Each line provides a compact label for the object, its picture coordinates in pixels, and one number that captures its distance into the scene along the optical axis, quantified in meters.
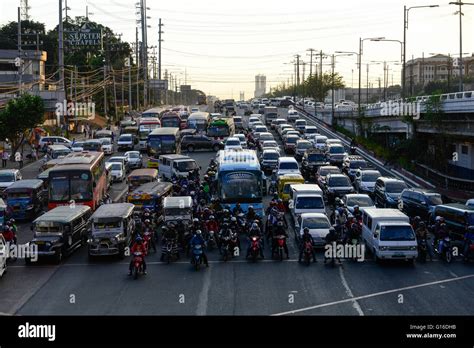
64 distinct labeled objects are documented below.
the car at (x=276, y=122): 85.62
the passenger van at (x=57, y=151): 53.00
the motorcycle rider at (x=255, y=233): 26.64
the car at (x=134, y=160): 55.06
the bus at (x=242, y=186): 32.56
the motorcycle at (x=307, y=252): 26.17
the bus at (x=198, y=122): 77.04
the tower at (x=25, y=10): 124.56
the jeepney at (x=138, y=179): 39.34
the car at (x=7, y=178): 42.57
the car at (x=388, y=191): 36.75
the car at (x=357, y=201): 33.81
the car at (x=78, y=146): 57.33
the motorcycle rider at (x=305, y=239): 26.19
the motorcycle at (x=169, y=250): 26.58
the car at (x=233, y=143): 56.68
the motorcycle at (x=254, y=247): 26.44
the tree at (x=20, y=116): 58.16
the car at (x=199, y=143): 65.31
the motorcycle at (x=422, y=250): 26.39
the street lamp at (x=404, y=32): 63.88
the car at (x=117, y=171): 49.31
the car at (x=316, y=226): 28.03
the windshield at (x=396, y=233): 25.66
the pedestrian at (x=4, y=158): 55.97
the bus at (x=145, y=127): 69.45
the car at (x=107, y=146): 63.16
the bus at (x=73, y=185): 33.94
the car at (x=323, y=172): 43.20
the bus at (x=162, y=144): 59.44
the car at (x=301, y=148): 59.16
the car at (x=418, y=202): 33.72
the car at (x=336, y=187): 39.84
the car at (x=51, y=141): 63.58
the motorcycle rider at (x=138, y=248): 24.09
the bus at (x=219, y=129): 68.75
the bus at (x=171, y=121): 76.44
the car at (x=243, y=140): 60.62
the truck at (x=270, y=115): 94.41
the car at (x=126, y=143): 66.31
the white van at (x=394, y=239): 25.56
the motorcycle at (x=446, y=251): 26.38
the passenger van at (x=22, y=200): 36.25
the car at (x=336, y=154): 54.62
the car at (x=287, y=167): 43.84
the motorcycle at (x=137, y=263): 24.17
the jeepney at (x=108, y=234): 26.89
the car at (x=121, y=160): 51.44
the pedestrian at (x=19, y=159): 56.41
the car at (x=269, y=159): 50.41
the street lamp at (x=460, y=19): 52.62
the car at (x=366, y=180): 42.27
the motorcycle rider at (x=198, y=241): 25.28
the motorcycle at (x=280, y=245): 26.92
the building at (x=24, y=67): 97.22
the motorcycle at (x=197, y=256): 25.28
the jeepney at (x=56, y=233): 26.48
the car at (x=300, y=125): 81.40
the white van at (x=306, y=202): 31.92
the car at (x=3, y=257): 24.52
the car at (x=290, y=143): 64.12
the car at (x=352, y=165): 48.57
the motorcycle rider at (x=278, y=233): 26.83
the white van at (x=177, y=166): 45.38
